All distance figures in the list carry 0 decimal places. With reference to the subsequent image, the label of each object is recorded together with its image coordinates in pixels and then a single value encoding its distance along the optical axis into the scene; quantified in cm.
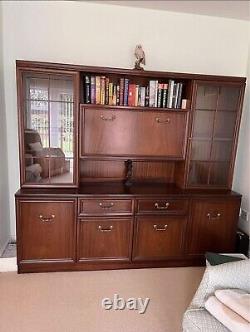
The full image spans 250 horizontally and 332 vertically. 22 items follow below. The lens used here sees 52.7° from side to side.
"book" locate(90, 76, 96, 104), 226
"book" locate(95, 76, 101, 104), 227
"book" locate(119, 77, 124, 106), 232
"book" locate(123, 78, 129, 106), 232
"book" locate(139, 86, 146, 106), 236
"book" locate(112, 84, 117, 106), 232
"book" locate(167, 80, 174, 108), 237
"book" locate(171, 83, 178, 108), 238
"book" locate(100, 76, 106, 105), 228
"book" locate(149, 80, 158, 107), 234
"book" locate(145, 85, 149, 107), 236
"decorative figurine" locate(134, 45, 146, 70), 238
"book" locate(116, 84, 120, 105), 232
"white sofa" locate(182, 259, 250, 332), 138
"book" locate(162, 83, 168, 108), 236
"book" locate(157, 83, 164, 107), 235
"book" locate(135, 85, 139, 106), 234
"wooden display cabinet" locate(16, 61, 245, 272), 220
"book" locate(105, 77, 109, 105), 229
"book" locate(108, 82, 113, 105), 230
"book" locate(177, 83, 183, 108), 240
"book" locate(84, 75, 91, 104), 226
